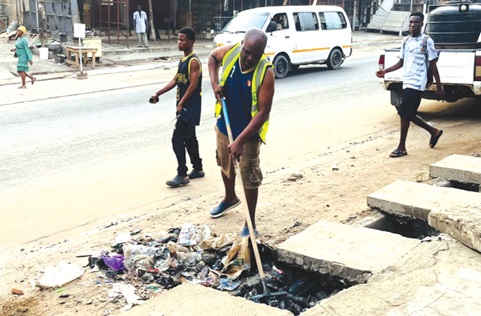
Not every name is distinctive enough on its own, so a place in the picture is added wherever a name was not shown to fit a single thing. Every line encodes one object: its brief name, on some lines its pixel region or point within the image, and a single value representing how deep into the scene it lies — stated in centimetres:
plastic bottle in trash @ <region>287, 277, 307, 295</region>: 411
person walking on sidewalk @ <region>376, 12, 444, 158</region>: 737
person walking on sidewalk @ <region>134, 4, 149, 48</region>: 2192
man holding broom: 444
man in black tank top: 655
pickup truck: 909
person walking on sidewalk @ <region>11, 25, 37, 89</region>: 1484
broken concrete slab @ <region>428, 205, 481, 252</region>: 377
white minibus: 1605
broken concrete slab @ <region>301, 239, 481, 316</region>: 315
